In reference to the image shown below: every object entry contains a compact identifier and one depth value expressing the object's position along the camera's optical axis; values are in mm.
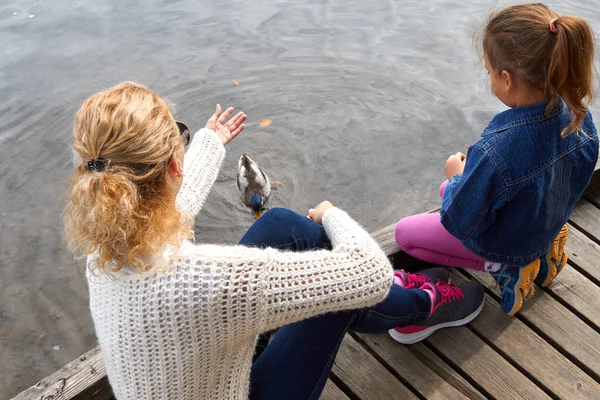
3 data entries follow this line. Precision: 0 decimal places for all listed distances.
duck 3734
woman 1398
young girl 1805
